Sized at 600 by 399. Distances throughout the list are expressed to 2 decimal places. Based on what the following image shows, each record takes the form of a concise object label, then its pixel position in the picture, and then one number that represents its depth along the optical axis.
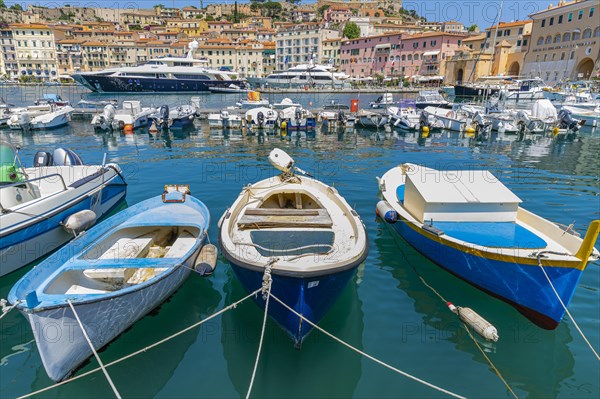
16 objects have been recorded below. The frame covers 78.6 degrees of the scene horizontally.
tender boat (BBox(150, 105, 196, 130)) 32.91
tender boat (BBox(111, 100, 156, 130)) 31.56
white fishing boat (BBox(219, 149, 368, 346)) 6.12
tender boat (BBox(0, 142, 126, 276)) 8.82
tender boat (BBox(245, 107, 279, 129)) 32.59
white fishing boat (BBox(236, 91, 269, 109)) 40.31
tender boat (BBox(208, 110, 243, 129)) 33.31
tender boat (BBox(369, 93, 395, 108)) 44.31
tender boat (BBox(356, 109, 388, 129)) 34.41
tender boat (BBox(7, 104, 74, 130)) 31.02
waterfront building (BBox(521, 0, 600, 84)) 66.31
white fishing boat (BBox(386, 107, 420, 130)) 33.81
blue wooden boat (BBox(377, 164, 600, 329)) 6.76
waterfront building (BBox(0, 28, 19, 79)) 110.12
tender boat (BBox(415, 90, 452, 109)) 47.41
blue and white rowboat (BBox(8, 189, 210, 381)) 5.57
